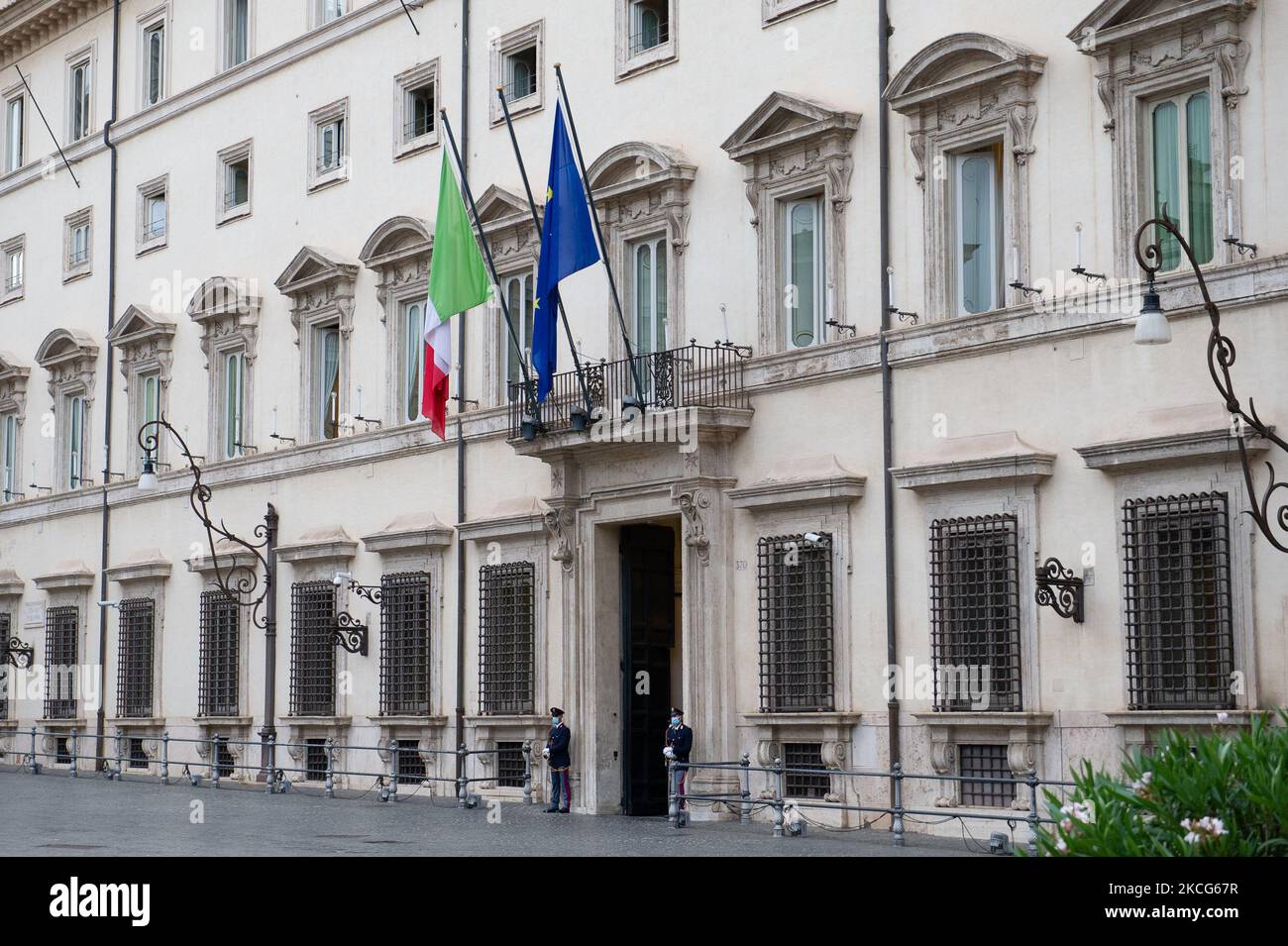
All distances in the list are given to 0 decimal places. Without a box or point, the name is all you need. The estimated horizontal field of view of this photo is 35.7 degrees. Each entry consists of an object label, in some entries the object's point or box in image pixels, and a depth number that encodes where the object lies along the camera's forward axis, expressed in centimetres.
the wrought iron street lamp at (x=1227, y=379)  1627
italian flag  2539
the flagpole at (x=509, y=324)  2536
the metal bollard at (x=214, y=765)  3052
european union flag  2369
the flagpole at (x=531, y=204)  2395
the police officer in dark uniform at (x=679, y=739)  2352
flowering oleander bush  981
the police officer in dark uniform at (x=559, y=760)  2545
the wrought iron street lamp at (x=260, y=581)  3119
